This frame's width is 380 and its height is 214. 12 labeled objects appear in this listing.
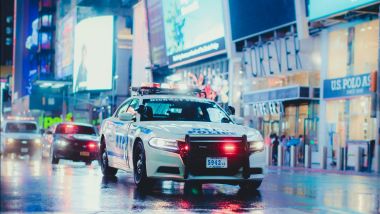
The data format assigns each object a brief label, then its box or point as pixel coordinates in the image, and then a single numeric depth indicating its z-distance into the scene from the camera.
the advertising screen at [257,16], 38.84
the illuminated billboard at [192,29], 46.50
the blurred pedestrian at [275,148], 37.69
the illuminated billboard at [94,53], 75.81
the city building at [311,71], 33.88
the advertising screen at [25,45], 132.25
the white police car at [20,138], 32.78
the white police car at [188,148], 12.41
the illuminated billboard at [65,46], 94.38
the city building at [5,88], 166.81
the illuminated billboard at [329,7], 31.75
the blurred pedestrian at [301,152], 35.58
